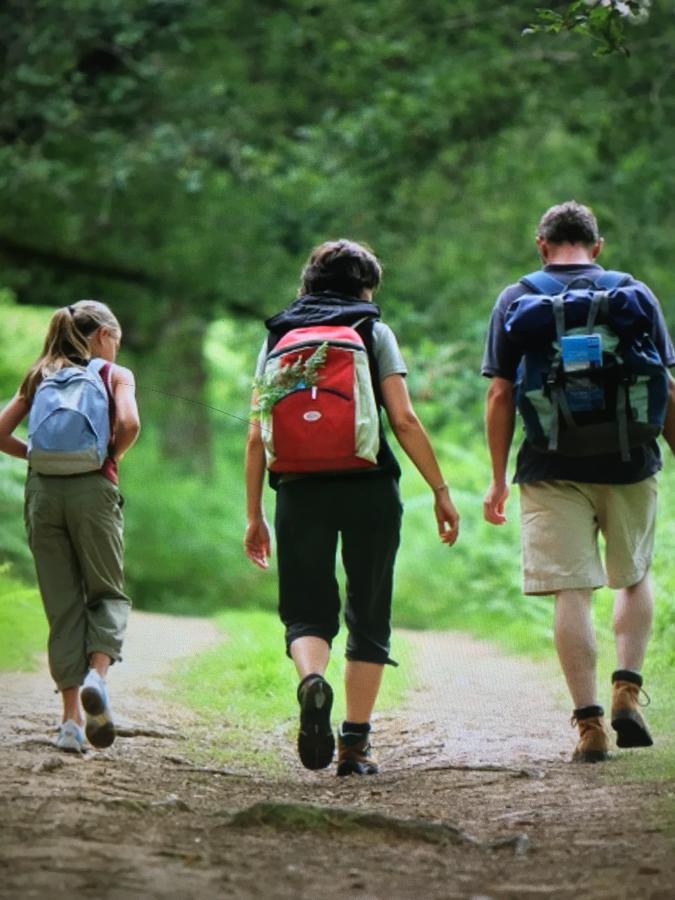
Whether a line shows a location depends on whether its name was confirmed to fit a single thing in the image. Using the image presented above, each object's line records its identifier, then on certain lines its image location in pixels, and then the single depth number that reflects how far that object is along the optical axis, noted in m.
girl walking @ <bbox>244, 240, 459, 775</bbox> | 12.51
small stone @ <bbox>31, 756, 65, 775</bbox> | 11.73
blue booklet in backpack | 12.49
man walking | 12.92
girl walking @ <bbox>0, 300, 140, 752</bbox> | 12.92
